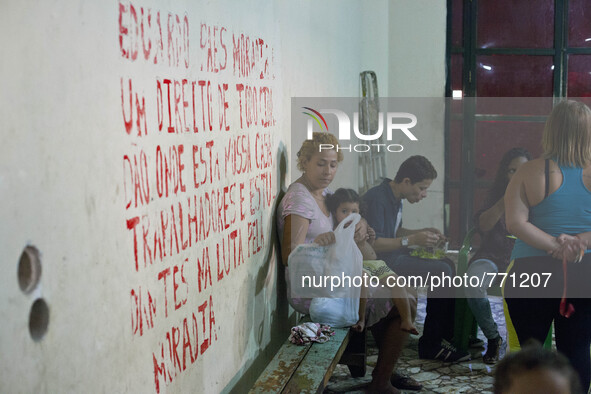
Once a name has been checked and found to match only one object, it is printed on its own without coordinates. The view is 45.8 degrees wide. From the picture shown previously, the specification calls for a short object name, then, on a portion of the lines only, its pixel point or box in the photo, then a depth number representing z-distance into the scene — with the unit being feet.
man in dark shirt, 13.69
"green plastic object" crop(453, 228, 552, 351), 14.88
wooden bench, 10.11
